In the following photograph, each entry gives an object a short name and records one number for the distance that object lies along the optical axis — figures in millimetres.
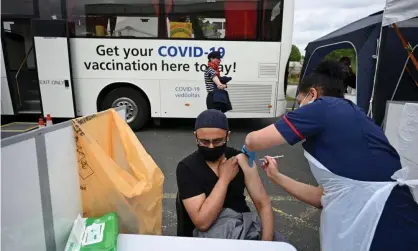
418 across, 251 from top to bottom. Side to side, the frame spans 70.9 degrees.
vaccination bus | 5457
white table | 1227
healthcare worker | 1280
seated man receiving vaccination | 1470
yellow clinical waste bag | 1352
